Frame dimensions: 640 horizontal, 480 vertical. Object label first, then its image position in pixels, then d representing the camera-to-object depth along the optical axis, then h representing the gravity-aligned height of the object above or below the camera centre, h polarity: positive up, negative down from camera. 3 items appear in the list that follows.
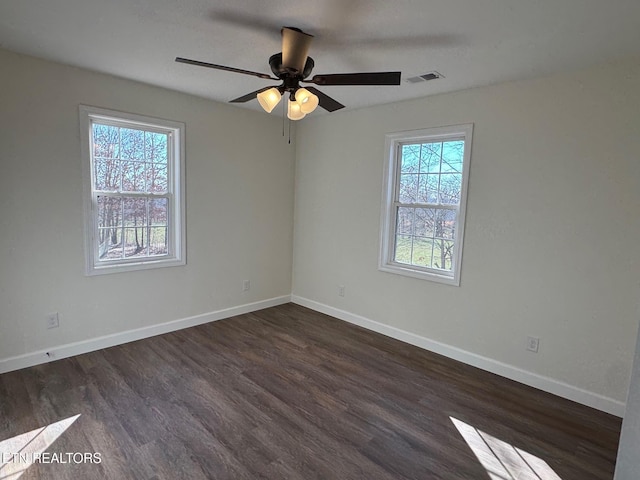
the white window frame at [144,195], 3.05 +0.05
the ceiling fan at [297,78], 2.02 +0.74
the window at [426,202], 3.31 +0.09
